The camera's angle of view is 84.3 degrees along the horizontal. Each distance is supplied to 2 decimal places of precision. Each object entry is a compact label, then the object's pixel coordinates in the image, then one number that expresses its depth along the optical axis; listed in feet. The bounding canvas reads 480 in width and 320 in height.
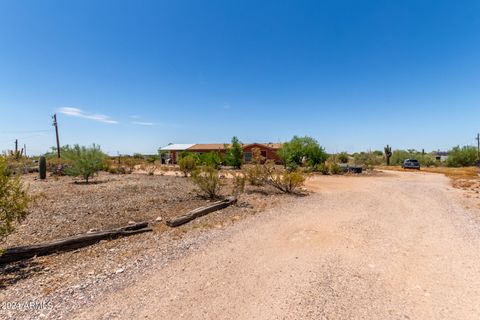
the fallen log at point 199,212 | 23.13
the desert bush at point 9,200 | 15.12
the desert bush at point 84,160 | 51.34
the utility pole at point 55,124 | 98.07
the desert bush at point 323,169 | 76.01
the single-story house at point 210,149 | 126.62
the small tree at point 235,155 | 94.73
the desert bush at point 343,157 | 125.08
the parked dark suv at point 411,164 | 101.98
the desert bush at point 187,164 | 63.98
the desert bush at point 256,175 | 43.60
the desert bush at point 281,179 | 39.55
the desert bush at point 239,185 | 37.55
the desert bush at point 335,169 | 75.47
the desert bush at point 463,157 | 115.75
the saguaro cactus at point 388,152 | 130.46
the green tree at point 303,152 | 89.35
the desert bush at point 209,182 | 34.55
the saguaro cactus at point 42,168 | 54.65
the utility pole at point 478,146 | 117.07
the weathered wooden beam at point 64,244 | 16.12
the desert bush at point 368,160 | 127.44
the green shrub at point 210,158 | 82.68
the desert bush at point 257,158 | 42.46
